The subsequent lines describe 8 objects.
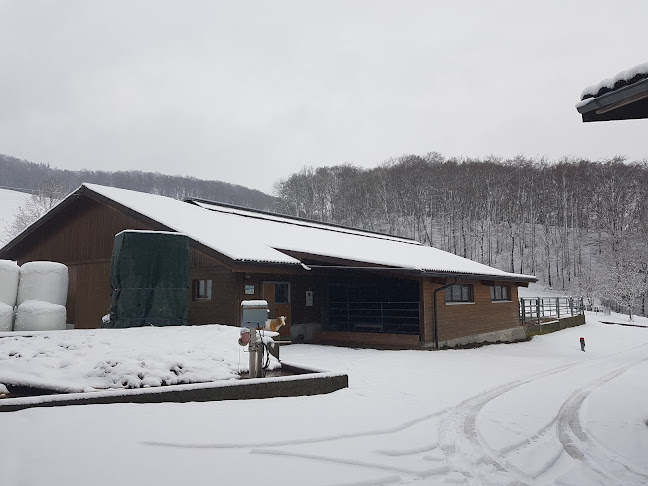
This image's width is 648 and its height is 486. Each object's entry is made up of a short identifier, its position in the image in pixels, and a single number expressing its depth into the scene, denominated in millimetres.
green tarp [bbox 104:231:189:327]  9695
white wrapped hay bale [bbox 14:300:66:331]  10297
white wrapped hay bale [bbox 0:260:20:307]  10266
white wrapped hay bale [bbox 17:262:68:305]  10750
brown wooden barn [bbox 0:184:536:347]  14344
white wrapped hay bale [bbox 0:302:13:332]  9805
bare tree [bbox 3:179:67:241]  38969
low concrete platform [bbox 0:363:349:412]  5648
